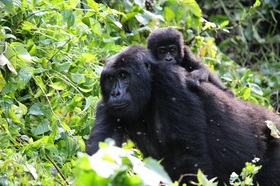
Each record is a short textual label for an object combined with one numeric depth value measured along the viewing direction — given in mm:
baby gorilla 10922
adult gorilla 9734
